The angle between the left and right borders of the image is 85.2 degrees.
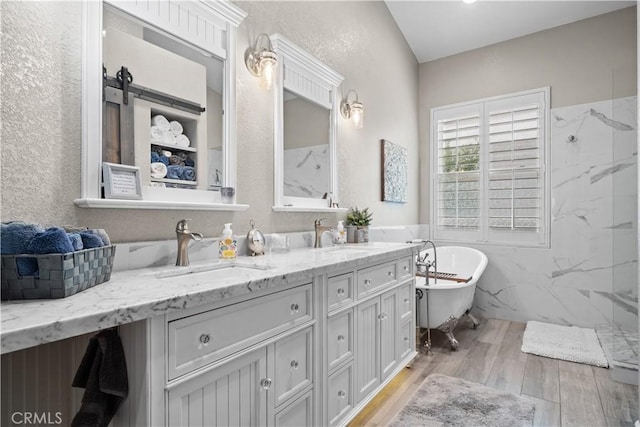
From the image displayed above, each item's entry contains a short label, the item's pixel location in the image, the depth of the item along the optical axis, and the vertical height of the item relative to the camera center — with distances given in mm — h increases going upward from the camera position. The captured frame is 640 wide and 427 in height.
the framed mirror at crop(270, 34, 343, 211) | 2191 +560
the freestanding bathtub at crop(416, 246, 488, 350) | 2857 -761
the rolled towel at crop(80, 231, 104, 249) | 1007 -84
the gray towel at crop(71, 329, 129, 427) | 881 -443
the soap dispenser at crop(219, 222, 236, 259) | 1711 -167
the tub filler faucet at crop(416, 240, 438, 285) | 2920 -510
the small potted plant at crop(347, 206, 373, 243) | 2787 -103
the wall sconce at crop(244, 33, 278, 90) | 1971 +851
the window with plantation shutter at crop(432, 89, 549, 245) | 3604 +458
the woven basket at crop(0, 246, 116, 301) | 832 -165
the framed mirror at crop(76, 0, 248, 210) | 1302 +492
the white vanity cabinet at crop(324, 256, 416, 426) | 1678 -687
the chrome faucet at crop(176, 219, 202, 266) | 1497 -124
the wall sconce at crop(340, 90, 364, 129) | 2852 +834
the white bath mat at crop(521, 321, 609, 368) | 2703 -1128
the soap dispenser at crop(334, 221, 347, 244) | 2574 -175
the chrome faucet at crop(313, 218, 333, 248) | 2424 -137
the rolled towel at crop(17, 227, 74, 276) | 841 -87
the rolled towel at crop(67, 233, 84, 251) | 923 -80
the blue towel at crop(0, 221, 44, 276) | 840 -76
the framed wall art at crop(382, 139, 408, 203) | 3402 +403
